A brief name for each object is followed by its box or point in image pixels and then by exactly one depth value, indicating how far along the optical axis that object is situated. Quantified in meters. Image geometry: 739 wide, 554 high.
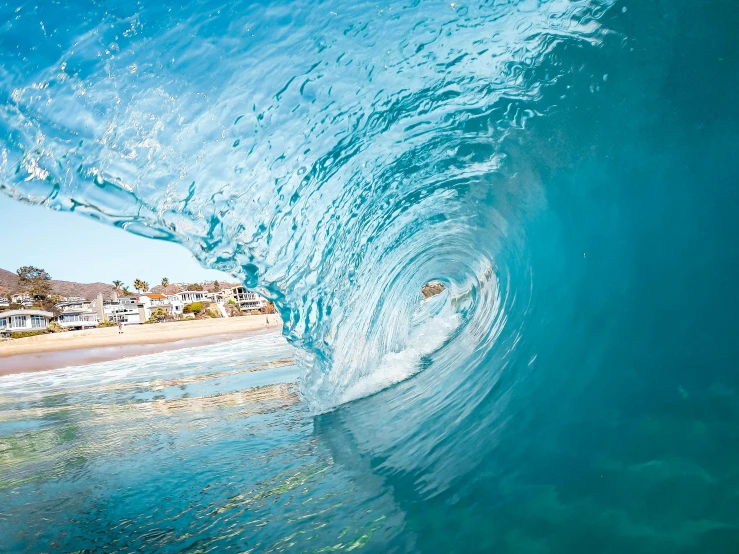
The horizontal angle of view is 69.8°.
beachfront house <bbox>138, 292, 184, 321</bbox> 84.94
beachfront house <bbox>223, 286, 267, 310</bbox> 85.99
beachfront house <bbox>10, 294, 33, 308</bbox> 78.69
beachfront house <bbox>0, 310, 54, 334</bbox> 60.16
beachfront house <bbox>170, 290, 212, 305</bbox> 92.06
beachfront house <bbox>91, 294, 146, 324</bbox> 78.75
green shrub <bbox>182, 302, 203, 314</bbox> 73.57
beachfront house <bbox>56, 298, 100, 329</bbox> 69.62
